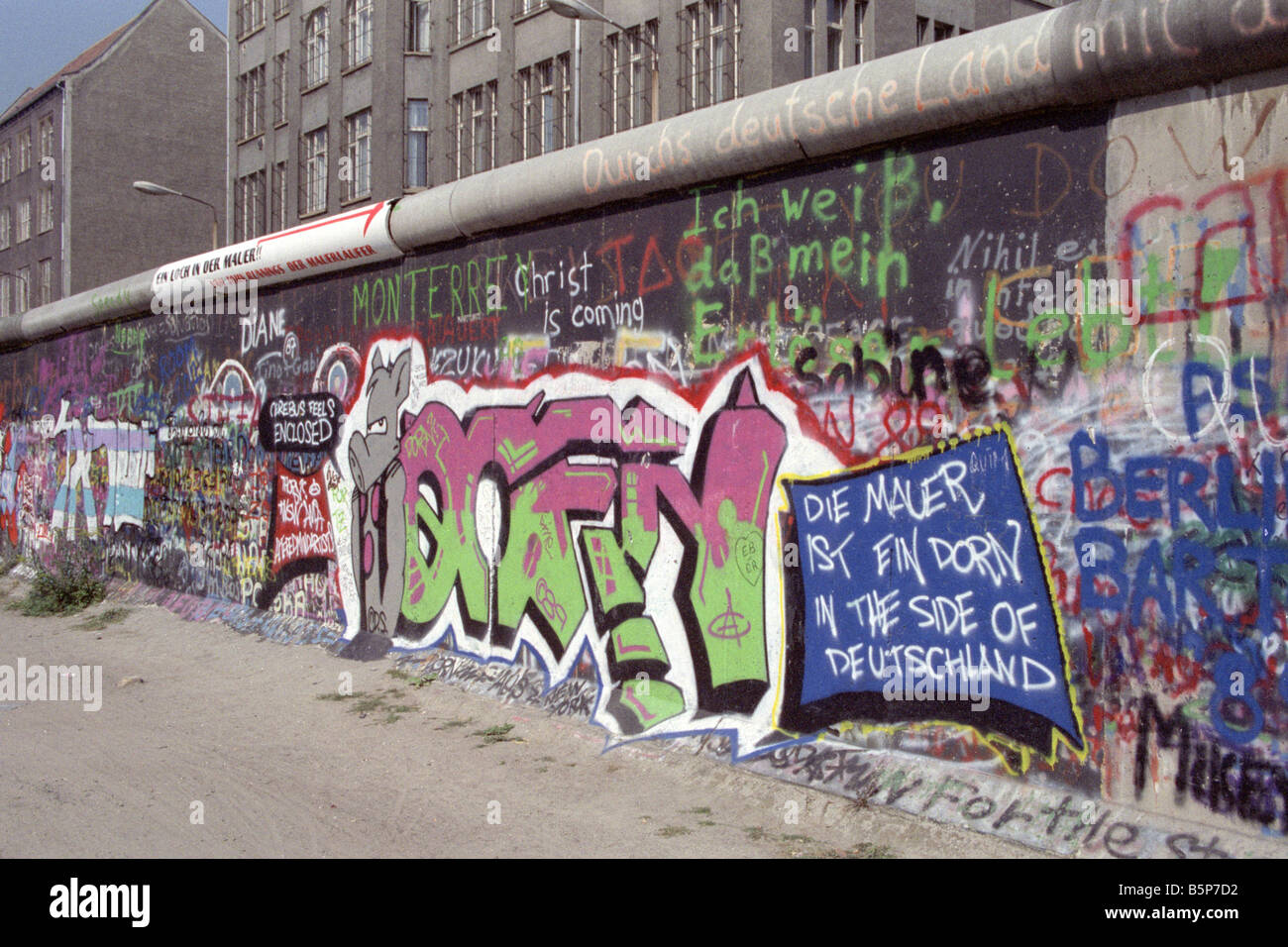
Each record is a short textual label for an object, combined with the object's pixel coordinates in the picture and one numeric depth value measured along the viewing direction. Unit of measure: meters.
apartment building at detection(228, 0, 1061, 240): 24.48
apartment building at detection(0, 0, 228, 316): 40.25
